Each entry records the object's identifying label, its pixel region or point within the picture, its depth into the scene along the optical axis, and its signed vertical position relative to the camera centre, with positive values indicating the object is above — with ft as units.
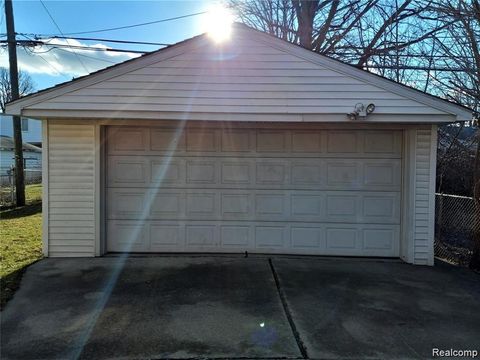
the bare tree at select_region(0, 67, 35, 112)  165.56 +30.95
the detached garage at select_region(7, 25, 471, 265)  23.76 -0.71
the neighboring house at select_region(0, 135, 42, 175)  105.40 +3.61
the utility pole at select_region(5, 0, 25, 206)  48.16 +8.20
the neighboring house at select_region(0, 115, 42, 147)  148.98 +13.24
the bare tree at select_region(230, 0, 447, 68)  44.34 +17.12
